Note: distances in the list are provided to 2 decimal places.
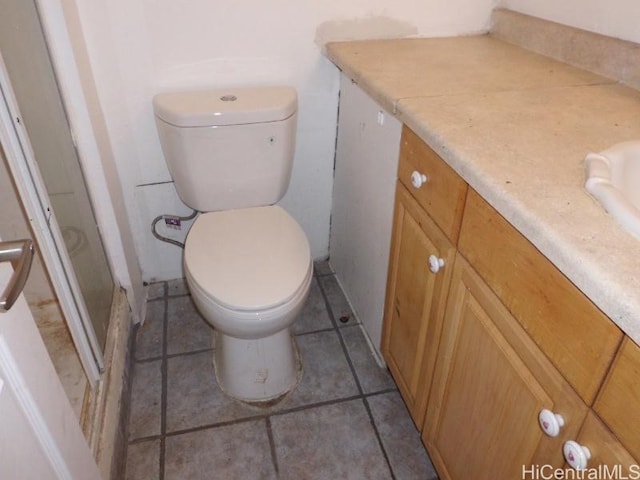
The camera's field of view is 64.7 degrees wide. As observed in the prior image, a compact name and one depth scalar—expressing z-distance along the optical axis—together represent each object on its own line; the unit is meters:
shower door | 1.06
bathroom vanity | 0.67
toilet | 1.31
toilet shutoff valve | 1.77
